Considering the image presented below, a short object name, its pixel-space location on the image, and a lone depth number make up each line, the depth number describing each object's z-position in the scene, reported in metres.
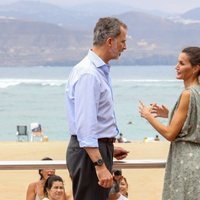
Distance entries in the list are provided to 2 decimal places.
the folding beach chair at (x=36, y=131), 41.02
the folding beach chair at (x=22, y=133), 41.47
